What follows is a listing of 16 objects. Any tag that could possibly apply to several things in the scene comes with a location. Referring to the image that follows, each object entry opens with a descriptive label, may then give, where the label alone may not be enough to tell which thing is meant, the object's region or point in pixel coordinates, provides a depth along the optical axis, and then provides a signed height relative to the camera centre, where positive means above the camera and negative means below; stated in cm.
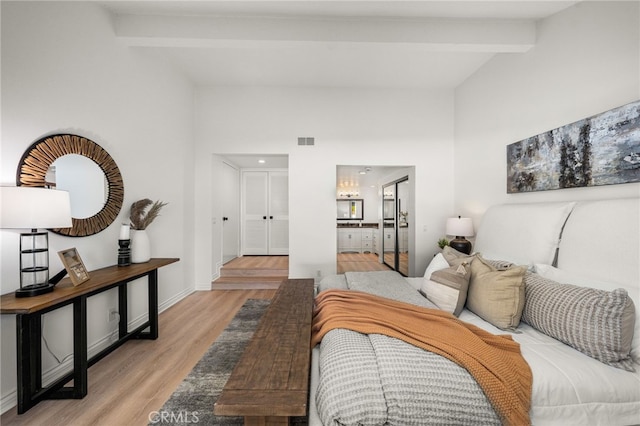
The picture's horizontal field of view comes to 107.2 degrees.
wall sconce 734 +59
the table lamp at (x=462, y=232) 298 -25
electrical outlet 220 -94
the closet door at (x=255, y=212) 546 +3
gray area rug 138 -121
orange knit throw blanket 101 -64
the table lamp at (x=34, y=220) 131 -3
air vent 372 +114
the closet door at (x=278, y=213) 552 +1
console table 133 -72
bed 97 -68
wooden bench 90 -71
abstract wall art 157 +46
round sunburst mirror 162 +30
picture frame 157 -35
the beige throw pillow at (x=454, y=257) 190 -39
